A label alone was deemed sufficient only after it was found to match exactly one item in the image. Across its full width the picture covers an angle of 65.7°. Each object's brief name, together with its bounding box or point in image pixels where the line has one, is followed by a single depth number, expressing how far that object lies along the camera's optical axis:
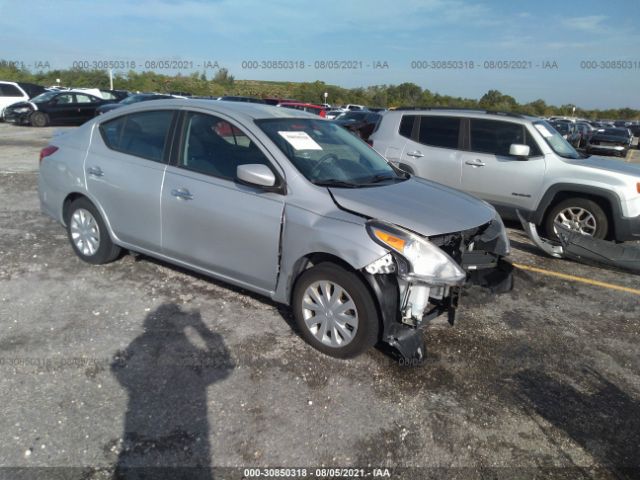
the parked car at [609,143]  21.75
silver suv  6.28
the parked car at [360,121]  17.39
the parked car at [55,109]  19.36
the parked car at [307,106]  20.85
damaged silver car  3.27
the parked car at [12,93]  21.14
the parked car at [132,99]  18.61
